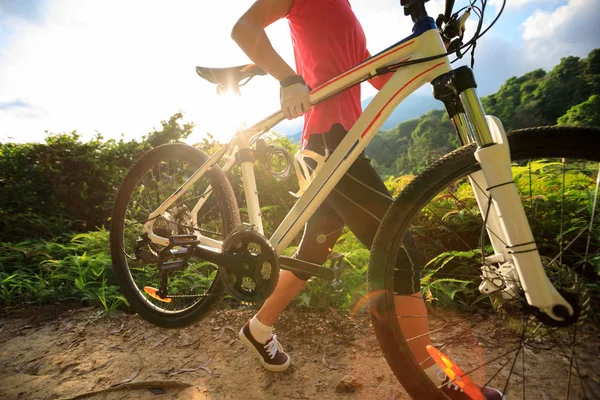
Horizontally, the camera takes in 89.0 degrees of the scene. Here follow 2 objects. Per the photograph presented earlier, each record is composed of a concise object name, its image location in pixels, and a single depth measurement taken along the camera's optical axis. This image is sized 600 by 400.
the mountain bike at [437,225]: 1.13
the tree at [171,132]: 6.64
